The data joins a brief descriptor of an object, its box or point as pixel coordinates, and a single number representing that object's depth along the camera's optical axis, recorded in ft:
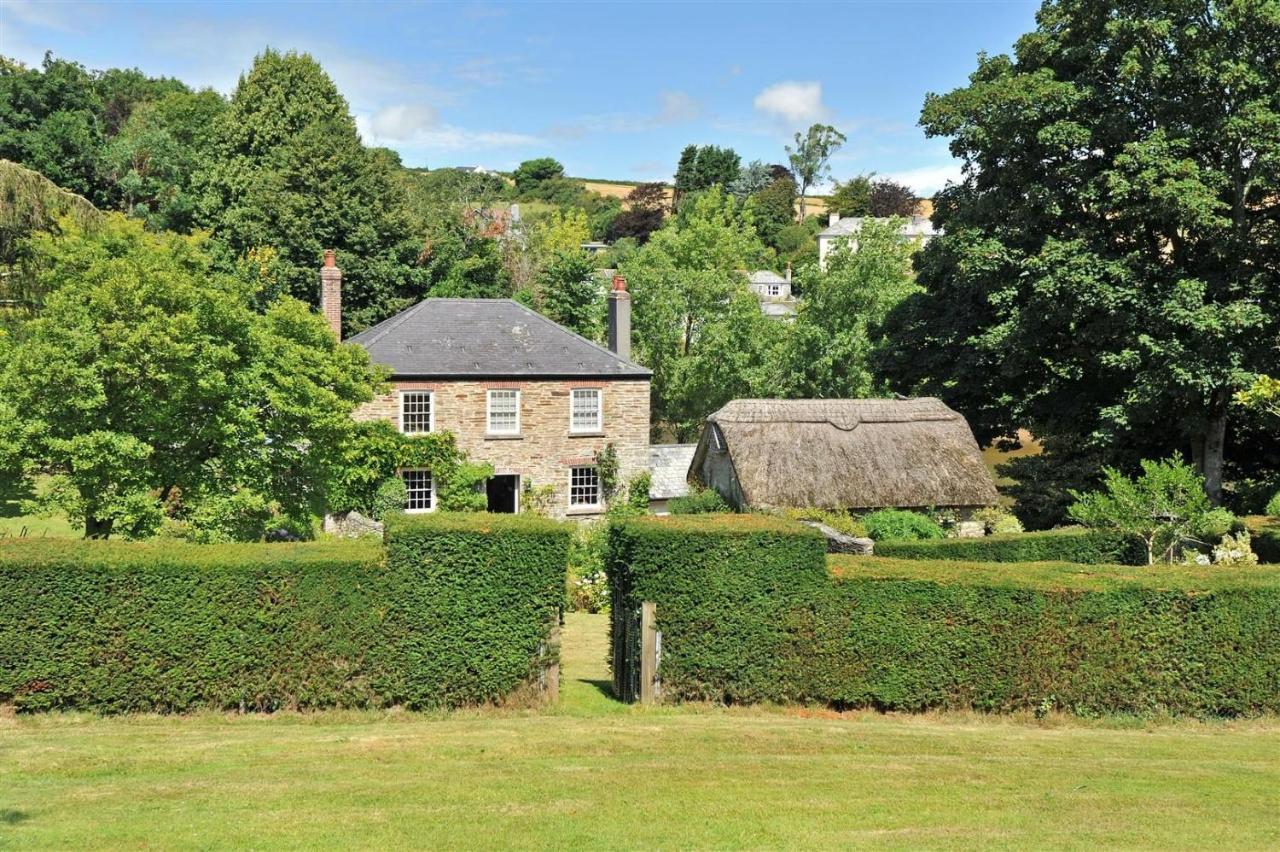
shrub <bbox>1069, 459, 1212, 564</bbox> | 59.82
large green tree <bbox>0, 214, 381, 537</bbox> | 61.67
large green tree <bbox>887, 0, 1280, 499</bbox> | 80.53
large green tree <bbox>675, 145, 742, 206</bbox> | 380.58
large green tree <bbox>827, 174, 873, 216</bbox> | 371.76
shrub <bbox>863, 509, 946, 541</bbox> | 90.63
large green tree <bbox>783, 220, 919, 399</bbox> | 144.46
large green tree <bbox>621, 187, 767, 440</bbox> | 150.92
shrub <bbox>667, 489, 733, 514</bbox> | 102.22
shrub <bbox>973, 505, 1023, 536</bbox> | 92.74
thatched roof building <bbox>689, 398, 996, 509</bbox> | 95.81
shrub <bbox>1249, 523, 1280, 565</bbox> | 70.03
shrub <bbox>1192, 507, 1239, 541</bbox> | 68.74
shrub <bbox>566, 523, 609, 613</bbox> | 85.66
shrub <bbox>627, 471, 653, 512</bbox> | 115.96
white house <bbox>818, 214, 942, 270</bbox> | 338.34
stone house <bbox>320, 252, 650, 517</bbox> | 110.83
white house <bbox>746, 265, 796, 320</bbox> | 303.74
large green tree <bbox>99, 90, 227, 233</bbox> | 173.27
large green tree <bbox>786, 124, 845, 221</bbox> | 384.47
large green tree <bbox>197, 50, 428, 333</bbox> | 168.25
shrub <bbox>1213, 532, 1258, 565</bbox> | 65.10
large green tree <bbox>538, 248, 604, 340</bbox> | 171.12
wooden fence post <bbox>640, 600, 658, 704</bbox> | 47.19
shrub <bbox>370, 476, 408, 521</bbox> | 104.68
